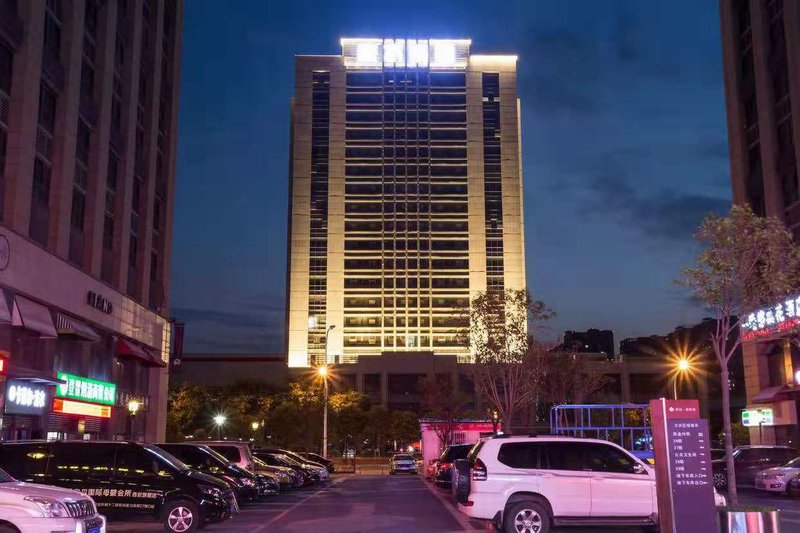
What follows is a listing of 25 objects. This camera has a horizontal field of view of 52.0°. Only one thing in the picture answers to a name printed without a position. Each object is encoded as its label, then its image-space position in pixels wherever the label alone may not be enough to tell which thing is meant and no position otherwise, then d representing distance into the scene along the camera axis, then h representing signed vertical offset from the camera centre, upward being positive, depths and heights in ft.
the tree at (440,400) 228.43 +6.98
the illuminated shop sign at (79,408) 103.60 +2.27
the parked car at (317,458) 150.69 -6.24
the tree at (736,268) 57.06 +10.70
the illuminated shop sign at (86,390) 103.86 +4.76
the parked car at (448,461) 94.72 -4.30
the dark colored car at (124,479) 56.44 -3.64
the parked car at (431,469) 118.93 -6.73
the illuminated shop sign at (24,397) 89.82 +3.15
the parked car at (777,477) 86.89 -5.69
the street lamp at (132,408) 135.44 +2.80
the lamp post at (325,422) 188.34 +0.47
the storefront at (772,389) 149.89 +6.16
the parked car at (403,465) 176.14 -8.56
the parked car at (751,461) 101.40 -4.70
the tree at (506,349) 138.51 +12.77
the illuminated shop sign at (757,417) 156.56 +1.17
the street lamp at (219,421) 205.39 +0.97
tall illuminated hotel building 439.63 +111.07
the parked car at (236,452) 86.02 -2.81
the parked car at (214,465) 75.36 -3.69
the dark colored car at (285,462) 112.88 -5.11
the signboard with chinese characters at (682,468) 39.52 -2.14
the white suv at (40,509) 37.06 -3.76
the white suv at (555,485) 50.19 -3.72
